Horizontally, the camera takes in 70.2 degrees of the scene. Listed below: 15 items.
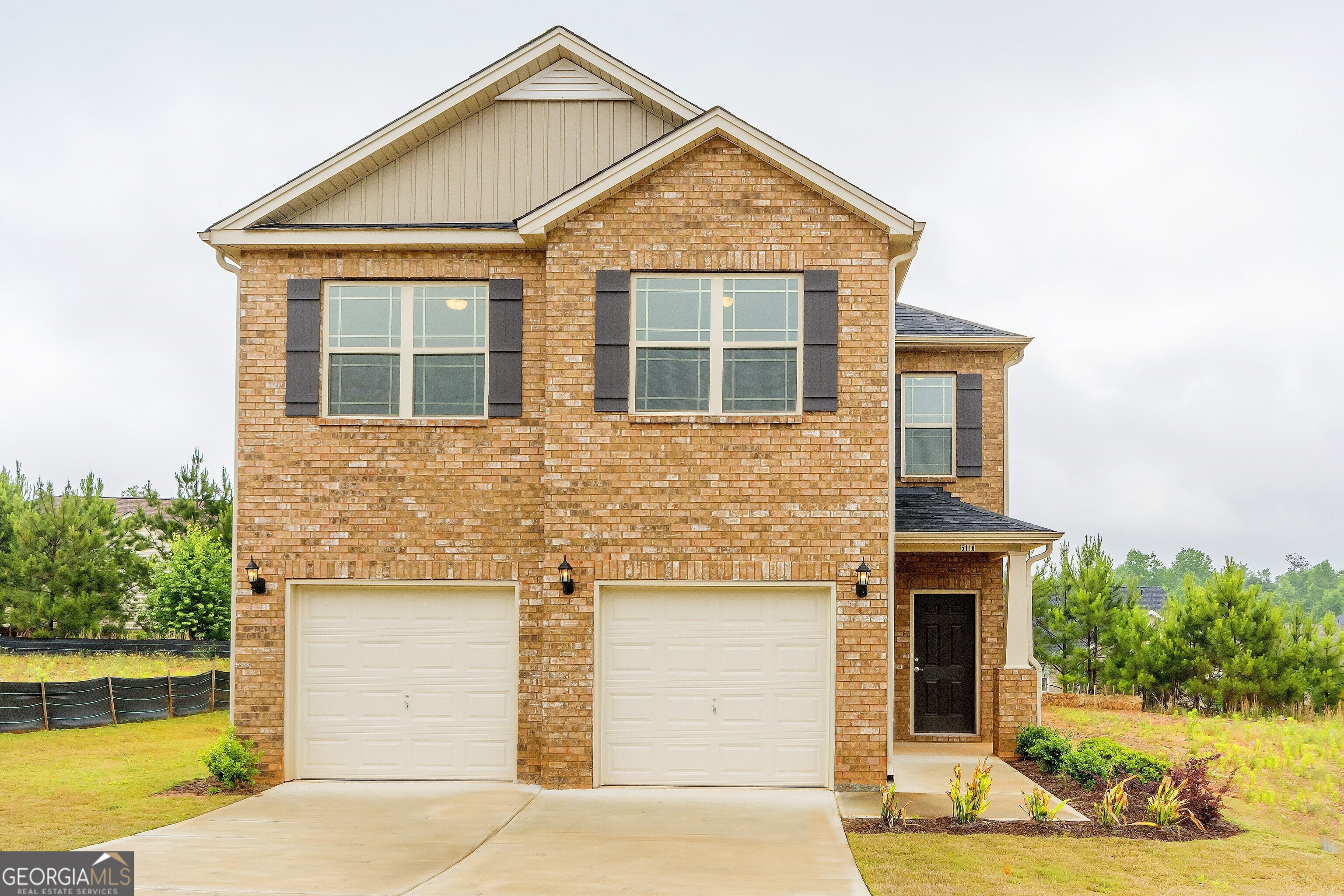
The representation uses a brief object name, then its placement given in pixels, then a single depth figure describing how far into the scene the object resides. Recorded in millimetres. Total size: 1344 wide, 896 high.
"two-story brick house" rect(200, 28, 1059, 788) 10328
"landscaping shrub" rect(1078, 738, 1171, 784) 10328
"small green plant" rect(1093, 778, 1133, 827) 8984
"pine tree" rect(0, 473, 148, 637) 24844
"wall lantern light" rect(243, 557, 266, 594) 10680
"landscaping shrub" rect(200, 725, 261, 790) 10375
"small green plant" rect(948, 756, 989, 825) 8961
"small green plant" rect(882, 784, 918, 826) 9008
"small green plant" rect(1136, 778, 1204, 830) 9008
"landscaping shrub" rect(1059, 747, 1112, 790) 10609
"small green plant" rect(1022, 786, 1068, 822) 9039
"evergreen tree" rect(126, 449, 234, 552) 27078
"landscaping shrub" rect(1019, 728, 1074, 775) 11539
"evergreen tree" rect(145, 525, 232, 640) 23906
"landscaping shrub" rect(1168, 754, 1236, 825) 9234
